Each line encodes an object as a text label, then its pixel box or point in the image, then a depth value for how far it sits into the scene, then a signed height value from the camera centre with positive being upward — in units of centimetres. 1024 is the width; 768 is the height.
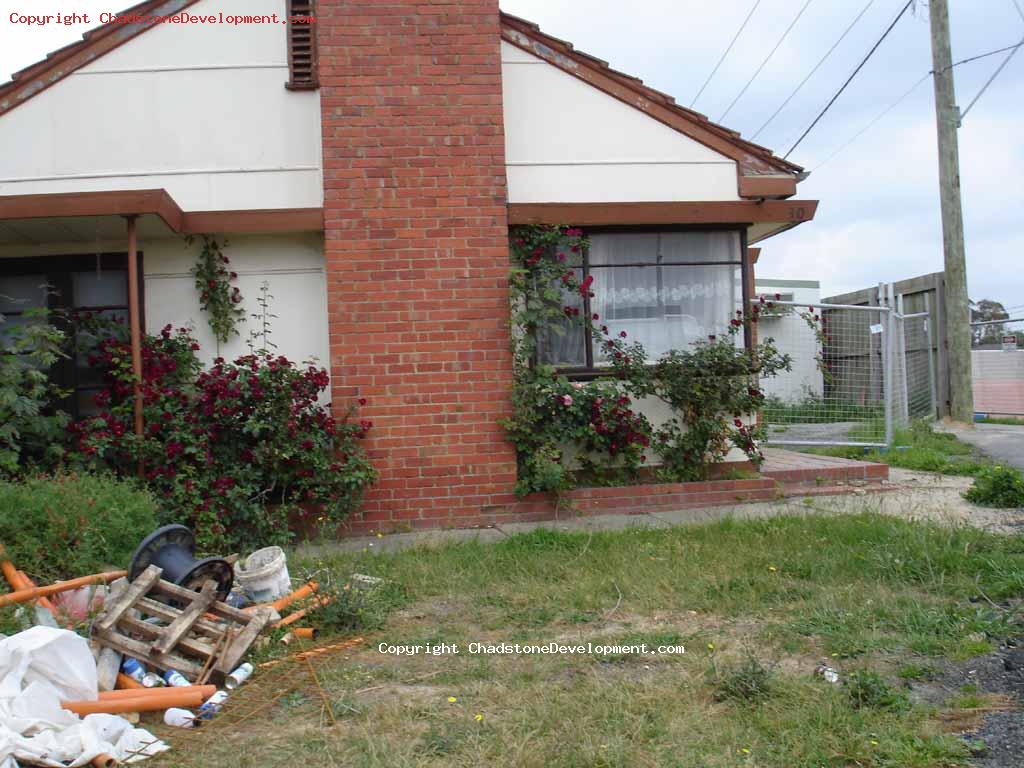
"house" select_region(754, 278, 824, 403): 1105 +33
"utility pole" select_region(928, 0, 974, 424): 1365 +224
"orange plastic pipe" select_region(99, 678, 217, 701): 388 -129
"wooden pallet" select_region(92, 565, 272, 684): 426 -115
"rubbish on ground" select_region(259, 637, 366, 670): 452 -135
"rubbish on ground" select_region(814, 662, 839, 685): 400 -134
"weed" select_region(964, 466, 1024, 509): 763 -102
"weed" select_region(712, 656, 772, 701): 384 -132
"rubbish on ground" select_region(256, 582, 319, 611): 513 -118
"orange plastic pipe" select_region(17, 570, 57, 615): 450 -101
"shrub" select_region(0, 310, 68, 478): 673 -3
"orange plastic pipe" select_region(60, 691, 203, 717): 371 -130
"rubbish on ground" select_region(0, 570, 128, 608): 449 -96
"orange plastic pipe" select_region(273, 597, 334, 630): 491 -123
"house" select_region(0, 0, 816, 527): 788 +189
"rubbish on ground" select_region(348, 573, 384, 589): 548 -119
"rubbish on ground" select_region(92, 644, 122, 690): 414 -126
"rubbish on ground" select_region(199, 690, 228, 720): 393 -138
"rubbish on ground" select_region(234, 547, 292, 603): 526 -107
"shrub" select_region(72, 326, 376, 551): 703 -40
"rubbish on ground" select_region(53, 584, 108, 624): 461 -106
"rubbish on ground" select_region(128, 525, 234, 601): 481 -91
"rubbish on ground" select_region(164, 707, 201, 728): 384 -138
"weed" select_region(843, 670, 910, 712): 370 -134
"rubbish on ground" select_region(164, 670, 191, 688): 416 -132
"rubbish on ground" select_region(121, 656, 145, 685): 425 -130
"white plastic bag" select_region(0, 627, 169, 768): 333 -121
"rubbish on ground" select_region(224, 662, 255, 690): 423 -134
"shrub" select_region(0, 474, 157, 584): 511 -76
